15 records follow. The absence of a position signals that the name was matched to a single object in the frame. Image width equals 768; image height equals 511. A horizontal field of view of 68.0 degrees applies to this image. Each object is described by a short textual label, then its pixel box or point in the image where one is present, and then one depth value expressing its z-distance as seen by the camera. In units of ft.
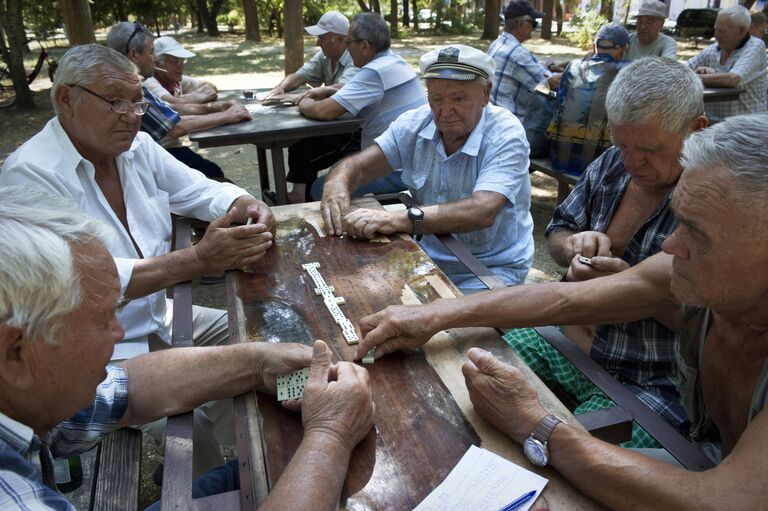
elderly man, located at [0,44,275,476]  7.55
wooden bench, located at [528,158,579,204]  15.74
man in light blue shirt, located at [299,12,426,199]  14.97
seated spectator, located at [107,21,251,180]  14.03
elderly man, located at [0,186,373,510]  3.41
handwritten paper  4.05
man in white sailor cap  8.56
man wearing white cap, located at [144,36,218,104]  16.74
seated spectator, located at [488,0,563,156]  17.71
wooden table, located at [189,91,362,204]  14.51
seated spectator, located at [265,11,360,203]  17.34
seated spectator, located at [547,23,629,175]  14.84
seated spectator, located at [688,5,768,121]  19.27
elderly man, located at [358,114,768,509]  3.95
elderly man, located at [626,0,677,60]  22.84
